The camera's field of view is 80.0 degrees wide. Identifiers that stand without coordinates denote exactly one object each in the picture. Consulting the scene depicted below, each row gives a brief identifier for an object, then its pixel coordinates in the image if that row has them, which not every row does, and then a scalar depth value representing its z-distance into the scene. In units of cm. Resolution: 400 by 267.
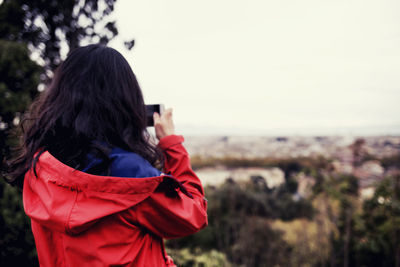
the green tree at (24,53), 242
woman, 89
